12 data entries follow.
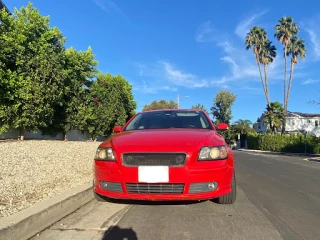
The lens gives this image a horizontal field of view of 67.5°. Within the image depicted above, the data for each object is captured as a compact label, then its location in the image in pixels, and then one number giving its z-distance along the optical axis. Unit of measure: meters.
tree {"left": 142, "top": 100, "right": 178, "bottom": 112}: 40.59
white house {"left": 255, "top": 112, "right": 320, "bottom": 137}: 44.32
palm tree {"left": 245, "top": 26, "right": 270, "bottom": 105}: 36.36
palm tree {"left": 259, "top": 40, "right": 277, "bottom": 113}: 36.30
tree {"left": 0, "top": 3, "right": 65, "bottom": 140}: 10.37
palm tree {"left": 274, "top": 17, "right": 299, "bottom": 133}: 34.09
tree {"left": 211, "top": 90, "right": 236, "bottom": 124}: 44.18
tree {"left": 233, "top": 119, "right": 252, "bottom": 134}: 60.44
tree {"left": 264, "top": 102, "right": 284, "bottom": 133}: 37.40
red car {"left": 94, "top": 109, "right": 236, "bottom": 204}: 2.96
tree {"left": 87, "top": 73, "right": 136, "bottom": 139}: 17.98
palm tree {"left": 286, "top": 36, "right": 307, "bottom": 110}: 34.72
